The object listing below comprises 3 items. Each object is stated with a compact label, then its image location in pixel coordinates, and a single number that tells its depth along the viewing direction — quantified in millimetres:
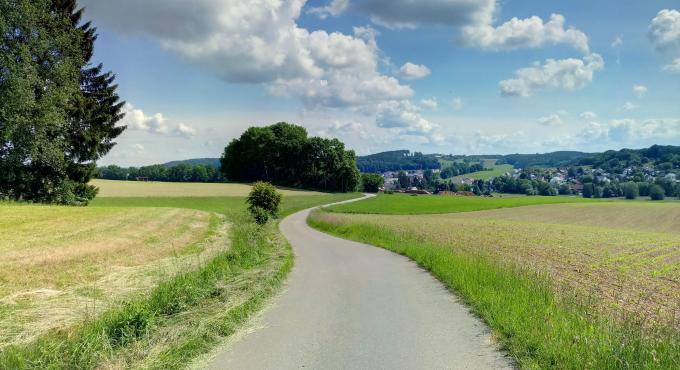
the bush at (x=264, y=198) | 41719
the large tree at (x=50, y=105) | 30609
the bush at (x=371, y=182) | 146375
